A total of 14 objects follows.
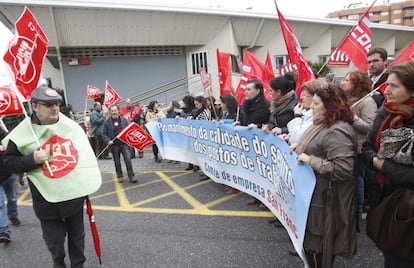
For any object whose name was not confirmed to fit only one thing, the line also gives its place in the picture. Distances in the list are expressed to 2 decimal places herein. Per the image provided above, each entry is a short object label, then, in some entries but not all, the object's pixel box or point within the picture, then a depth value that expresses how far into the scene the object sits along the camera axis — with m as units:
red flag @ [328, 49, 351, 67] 5.02
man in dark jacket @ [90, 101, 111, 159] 9.01
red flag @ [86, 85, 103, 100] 11.02
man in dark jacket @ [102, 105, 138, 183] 6.28
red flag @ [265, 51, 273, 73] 8.65
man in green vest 2.62
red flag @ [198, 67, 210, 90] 7.78
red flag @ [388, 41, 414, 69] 3.93
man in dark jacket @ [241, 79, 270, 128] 4.32
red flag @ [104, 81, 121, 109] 10.09
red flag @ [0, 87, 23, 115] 3.58
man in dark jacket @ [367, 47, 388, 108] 3.86
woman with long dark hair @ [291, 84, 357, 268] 2.34
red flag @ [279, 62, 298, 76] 8.40
